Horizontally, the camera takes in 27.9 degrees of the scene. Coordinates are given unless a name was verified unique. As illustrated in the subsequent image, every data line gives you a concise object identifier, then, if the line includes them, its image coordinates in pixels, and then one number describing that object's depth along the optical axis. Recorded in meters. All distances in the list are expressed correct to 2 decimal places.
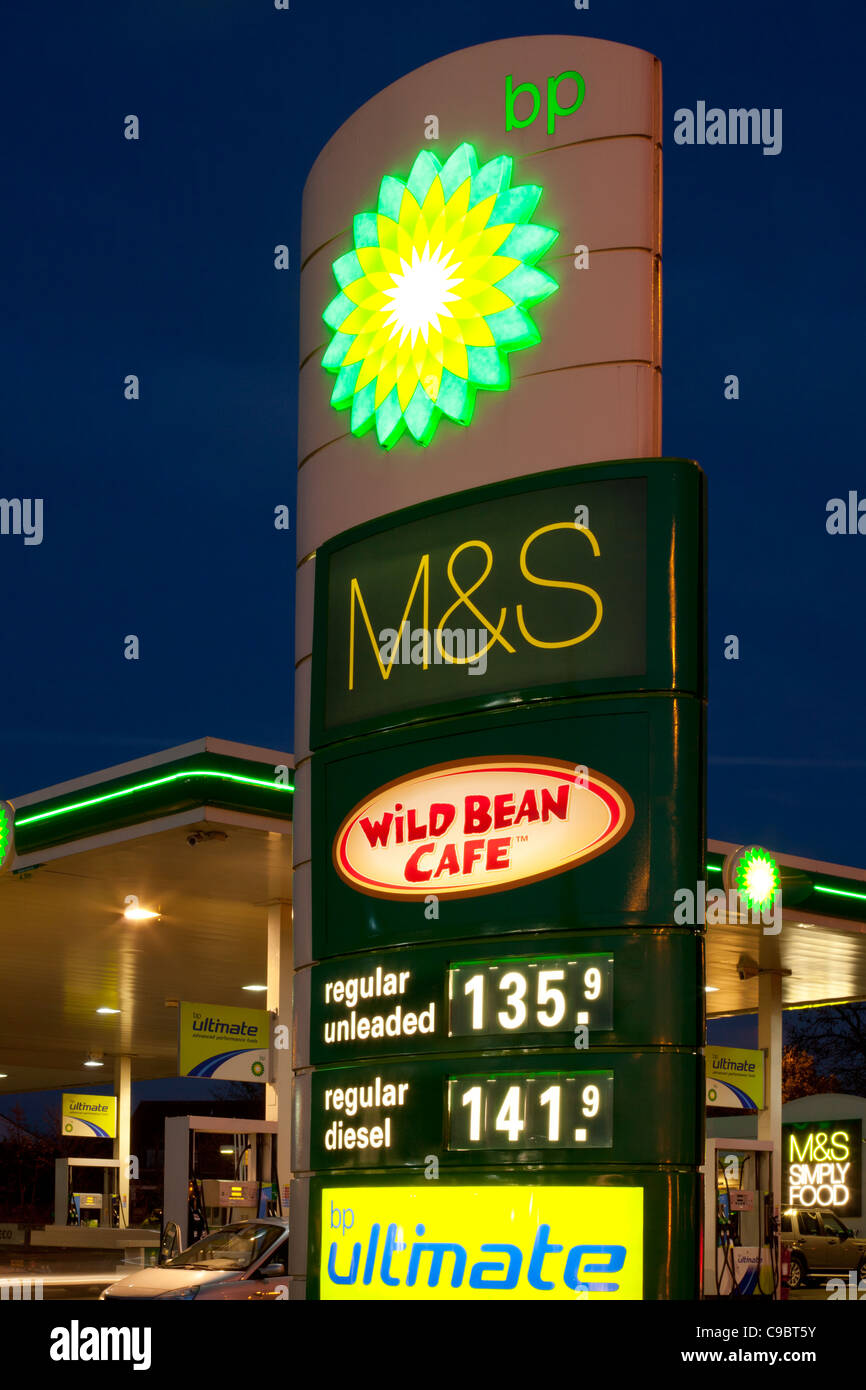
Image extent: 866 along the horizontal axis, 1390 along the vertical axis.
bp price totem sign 8.26
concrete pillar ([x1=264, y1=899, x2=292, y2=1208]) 21.80
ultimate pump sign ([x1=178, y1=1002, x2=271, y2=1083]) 22.44
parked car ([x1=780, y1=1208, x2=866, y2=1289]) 33.25
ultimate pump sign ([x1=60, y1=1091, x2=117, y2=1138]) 39.38
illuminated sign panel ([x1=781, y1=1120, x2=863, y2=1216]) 36.34
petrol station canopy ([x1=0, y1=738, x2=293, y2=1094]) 18.97
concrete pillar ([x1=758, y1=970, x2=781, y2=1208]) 27.12
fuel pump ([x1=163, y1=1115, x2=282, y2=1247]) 20.83
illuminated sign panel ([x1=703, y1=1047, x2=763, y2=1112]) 24.73
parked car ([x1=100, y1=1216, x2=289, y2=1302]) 17.34
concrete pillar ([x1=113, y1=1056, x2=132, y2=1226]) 40.03
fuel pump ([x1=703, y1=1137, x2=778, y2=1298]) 24.19
